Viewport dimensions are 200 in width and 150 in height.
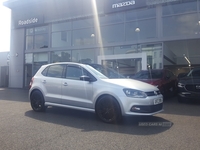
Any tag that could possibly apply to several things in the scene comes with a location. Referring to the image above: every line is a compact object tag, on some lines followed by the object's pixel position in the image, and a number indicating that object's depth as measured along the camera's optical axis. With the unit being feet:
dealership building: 42.73
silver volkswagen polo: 16.67
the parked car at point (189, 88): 26.97
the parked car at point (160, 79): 30.47
